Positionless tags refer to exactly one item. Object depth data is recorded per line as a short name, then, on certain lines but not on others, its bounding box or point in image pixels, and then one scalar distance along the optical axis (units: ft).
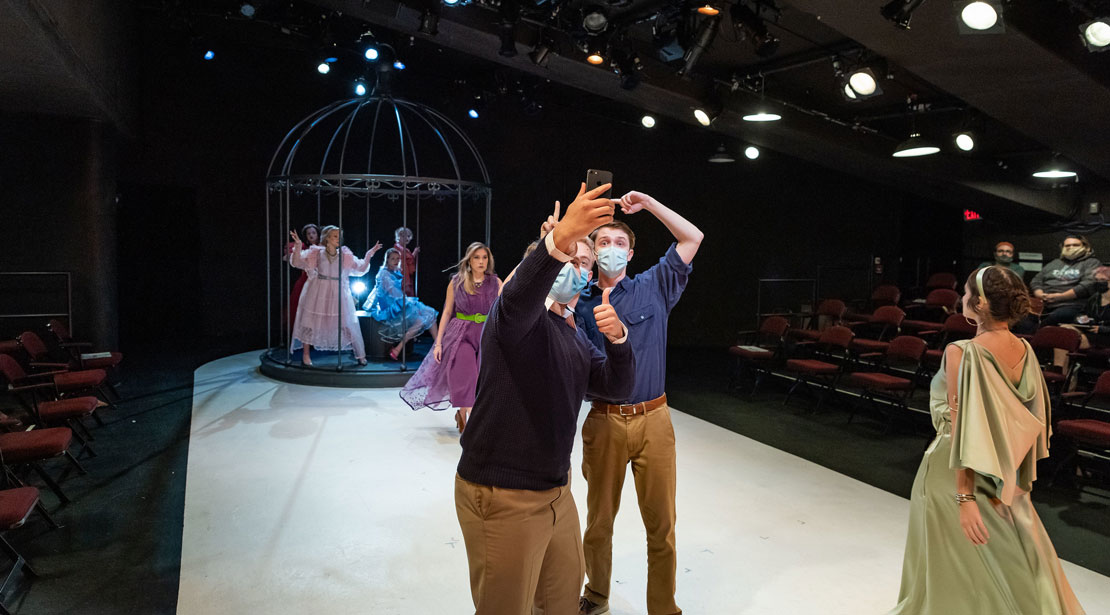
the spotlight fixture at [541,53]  26.18
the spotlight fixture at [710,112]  30.66
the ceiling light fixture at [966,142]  26.68
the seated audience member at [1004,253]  28.43
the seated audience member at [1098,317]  25.27
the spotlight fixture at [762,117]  26.18
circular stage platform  27.48
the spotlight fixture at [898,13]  17.26
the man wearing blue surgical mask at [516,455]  6.57
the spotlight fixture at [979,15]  16.78
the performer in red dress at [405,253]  30.22
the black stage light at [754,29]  21.17
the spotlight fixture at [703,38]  21.61
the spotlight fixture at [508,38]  24.84
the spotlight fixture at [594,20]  22.97
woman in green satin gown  8.49
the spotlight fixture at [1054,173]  32.14
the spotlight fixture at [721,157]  35.68
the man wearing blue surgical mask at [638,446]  9.68
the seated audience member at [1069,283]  26.30
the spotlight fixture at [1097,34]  16.72
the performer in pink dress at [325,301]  29.53
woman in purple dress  19.54
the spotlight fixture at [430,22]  26.30
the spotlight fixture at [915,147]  25.66
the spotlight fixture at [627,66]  26.99
